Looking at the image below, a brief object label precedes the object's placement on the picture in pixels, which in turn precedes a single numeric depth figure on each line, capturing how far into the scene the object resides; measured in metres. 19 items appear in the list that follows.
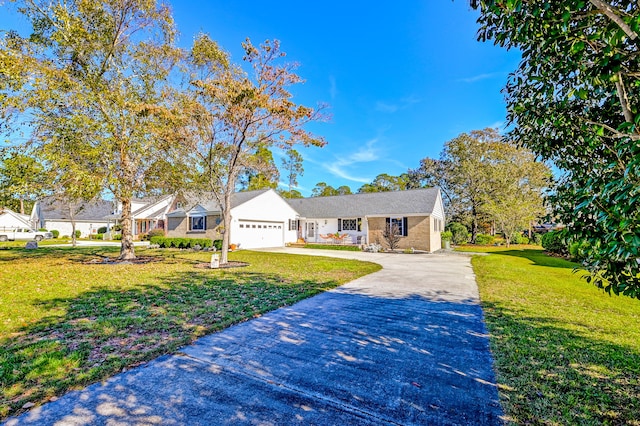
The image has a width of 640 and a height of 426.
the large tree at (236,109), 11.77
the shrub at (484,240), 31.22
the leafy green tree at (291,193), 50.90
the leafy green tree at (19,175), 10.18
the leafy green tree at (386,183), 50.73
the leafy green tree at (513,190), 28.42
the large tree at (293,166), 50.34
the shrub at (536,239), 30.20
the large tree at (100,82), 10.79
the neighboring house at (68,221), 41.00
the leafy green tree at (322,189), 60.88
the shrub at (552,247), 18.30
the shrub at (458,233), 30.75
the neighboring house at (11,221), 38.99
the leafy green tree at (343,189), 63.04
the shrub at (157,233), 29.68
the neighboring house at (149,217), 32.28
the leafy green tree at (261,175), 17.72
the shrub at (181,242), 22.22
